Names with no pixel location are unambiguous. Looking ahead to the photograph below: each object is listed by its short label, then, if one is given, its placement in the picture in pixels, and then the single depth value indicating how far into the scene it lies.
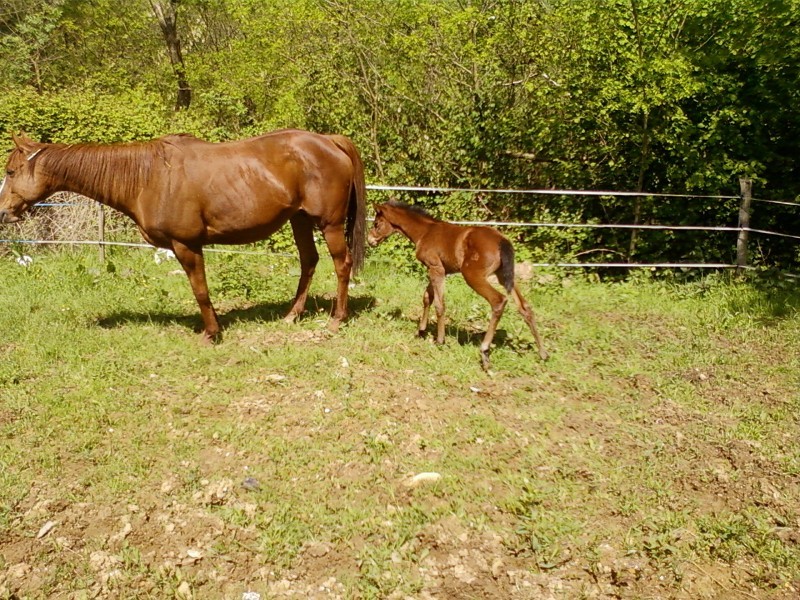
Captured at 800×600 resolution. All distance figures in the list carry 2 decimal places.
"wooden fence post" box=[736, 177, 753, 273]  7.44
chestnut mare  5.31
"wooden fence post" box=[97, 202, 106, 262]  8.14
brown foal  5.02
